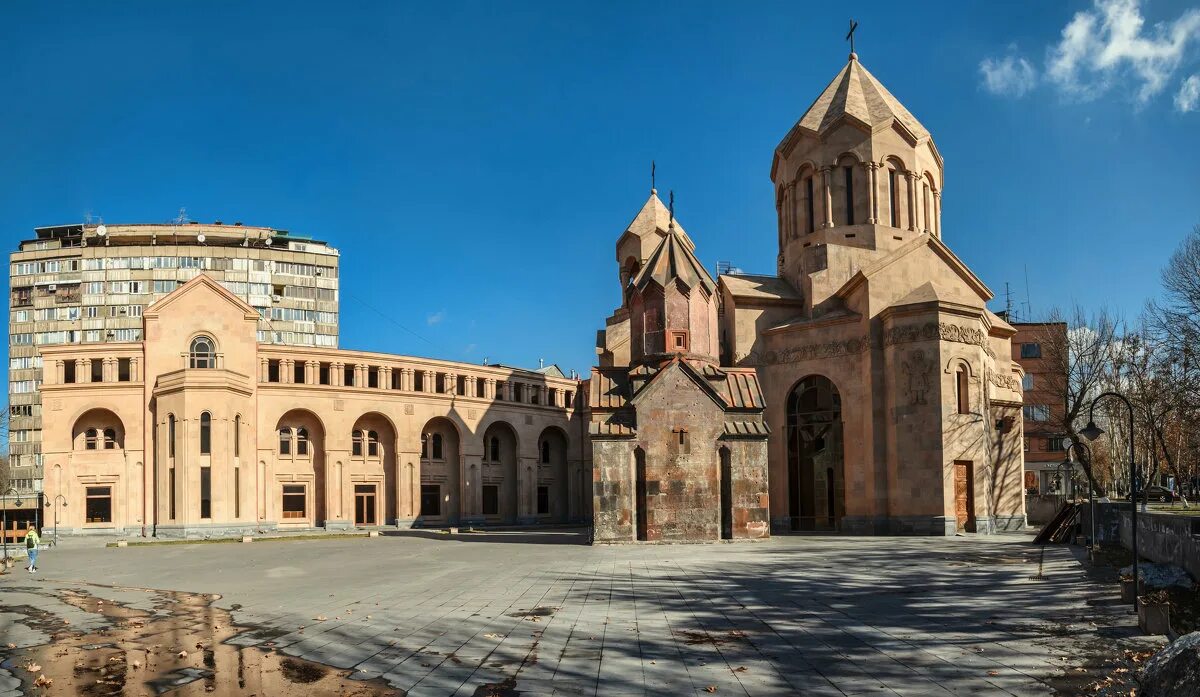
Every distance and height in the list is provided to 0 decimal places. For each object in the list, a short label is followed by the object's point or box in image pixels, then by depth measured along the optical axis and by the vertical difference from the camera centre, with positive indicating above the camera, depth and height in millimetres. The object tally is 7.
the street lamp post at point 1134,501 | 12894 -1534
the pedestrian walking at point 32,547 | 26141 -3769
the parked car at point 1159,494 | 52500 -5949
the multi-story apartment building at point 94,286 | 76438 +10919
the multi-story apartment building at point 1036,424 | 63250 -2034
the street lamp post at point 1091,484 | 20633 -2378
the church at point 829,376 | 29266 +863
